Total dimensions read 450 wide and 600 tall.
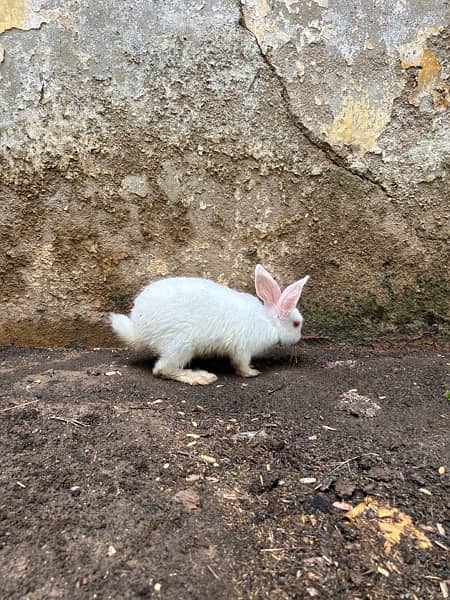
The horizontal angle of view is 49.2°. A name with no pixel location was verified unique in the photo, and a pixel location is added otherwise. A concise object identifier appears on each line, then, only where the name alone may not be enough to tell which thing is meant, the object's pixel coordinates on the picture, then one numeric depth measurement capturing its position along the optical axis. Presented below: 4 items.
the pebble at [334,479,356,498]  0.55
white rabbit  0.87
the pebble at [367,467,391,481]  0.57
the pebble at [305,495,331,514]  0.53
